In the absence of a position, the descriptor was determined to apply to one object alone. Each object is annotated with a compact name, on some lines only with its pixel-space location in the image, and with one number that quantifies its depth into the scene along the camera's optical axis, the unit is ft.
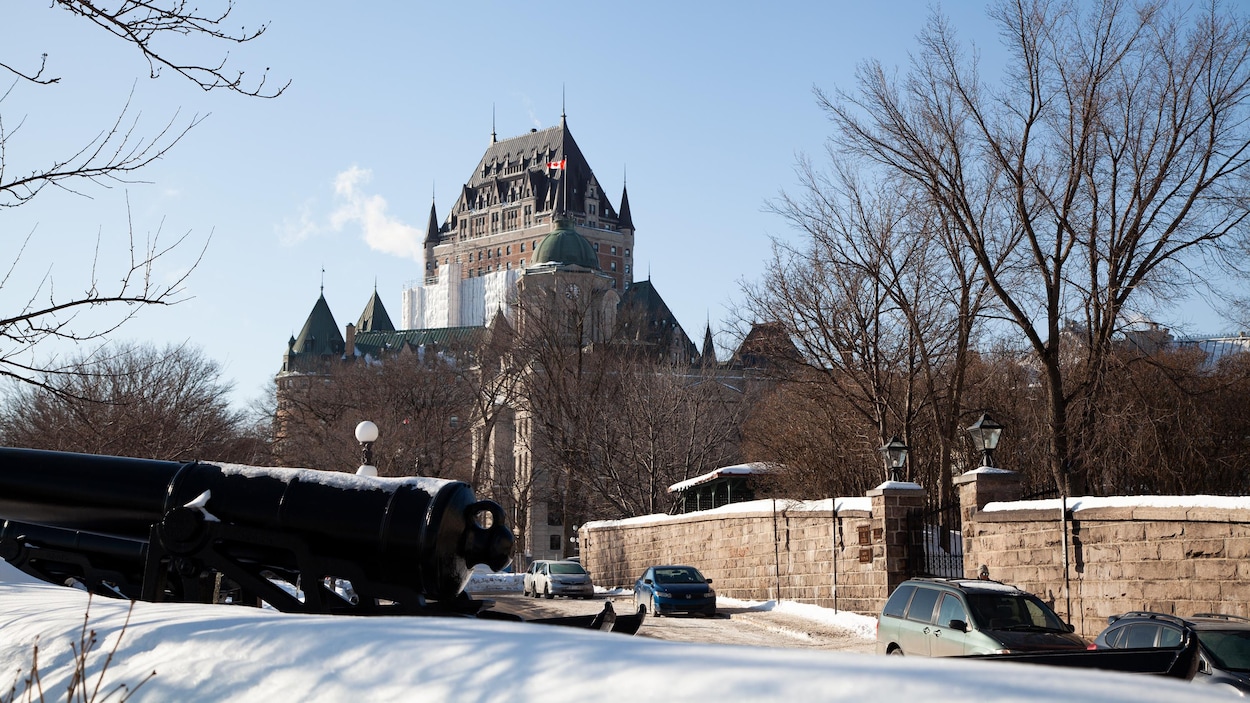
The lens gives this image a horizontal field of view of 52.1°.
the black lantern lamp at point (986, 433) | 66.69
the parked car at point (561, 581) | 120.88
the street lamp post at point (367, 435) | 63.72
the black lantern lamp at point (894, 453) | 78.07
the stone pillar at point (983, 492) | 69.56
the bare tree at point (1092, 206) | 80.74
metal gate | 75.87
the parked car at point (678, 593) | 92.22
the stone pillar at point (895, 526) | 76.95
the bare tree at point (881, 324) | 101.86
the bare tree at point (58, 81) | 23.40
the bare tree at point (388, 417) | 184.34
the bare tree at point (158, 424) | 131.85
